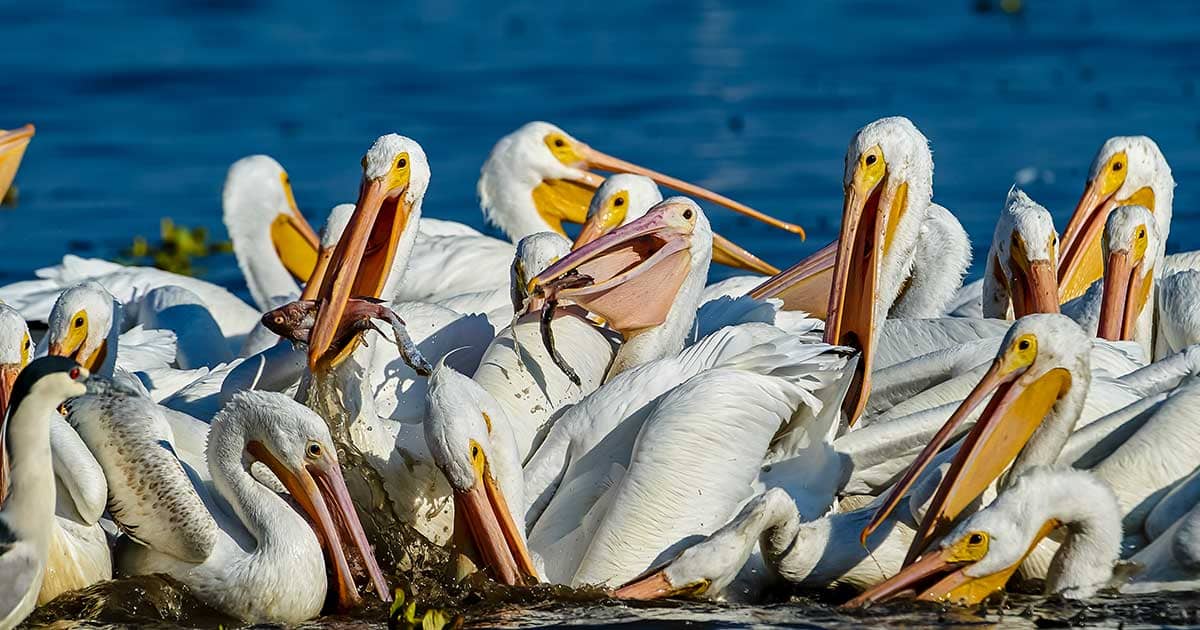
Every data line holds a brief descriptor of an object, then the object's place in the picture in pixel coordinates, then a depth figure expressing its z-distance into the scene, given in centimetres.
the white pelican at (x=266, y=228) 1650
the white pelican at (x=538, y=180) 1617
